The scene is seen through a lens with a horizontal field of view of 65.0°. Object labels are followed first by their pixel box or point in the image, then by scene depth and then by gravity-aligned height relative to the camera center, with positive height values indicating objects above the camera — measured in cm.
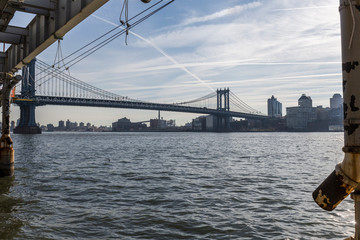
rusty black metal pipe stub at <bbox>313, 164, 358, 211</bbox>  262 -59
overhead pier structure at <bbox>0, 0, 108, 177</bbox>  908 +385
